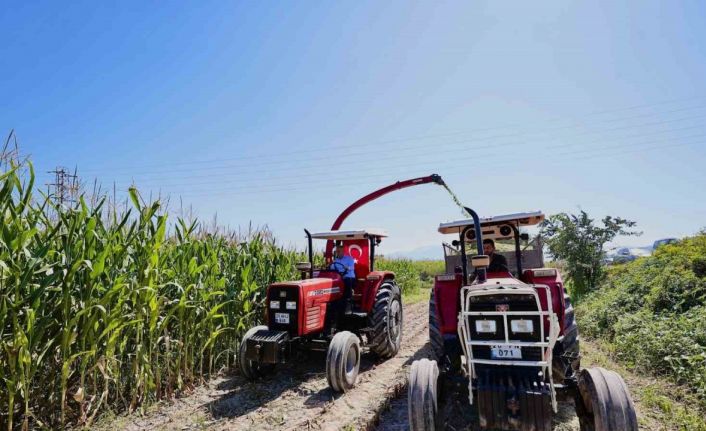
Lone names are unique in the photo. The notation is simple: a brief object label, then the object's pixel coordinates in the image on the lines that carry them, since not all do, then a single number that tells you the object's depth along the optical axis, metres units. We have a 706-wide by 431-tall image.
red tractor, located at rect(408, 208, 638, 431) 2.75
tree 11.05
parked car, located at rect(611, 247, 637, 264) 13.41
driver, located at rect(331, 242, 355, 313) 6.08
